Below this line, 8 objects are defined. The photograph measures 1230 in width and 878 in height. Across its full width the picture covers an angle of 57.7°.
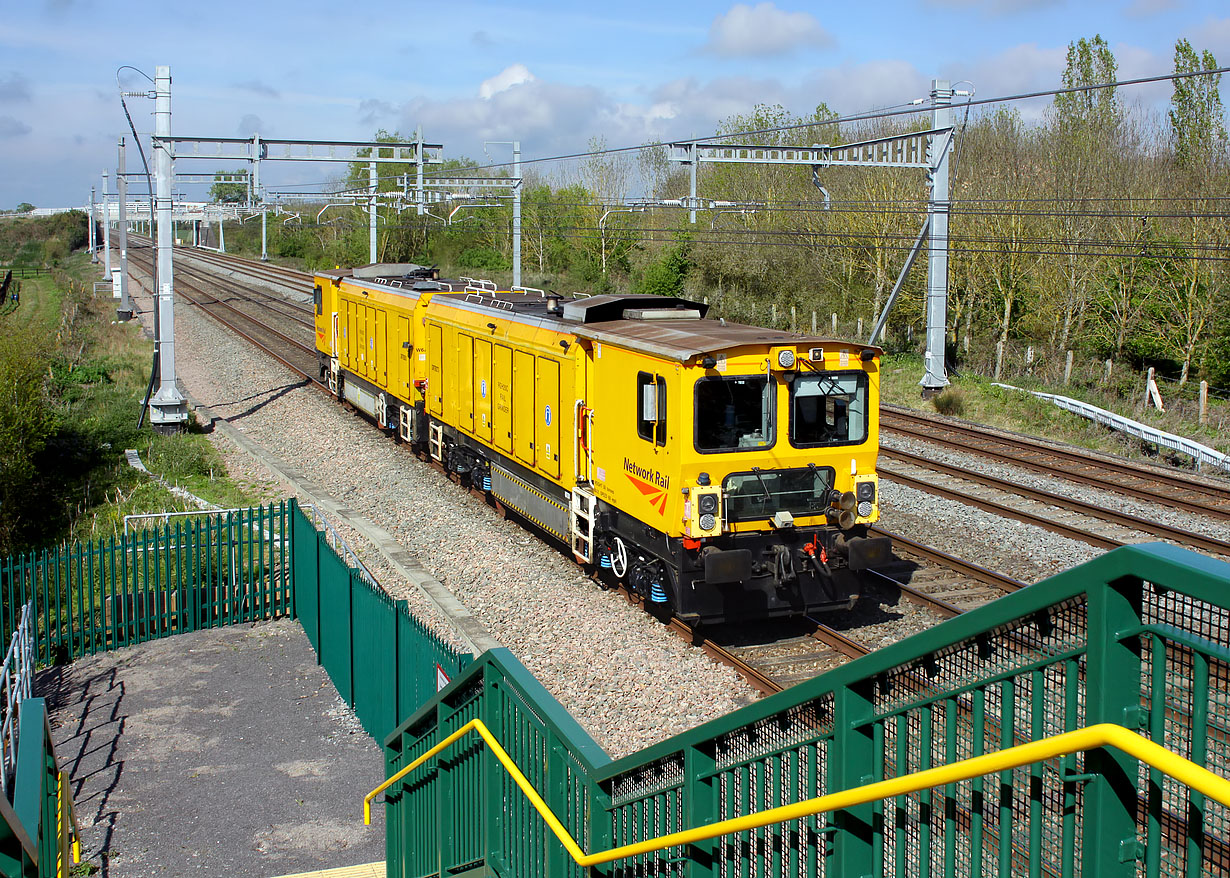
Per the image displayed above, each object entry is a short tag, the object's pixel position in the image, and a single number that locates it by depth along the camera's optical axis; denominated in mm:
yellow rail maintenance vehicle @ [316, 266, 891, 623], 10375
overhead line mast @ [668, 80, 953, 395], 23062
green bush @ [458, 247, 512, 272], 57219
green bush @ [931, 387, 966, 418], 24359
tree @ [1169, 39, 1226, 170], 39584
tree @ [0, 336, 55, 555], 16594
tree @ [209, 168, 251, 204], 108000
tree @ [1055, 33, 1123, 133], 39500
